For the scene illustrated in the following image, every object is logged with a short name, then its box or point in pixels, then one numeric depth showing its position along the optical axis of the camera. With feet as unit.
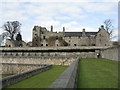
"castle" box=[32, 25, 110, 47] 156.87
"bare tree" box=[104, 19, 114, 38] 167.31
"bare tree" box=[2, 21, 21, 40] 176.46
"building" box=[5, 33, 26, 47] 164.26
